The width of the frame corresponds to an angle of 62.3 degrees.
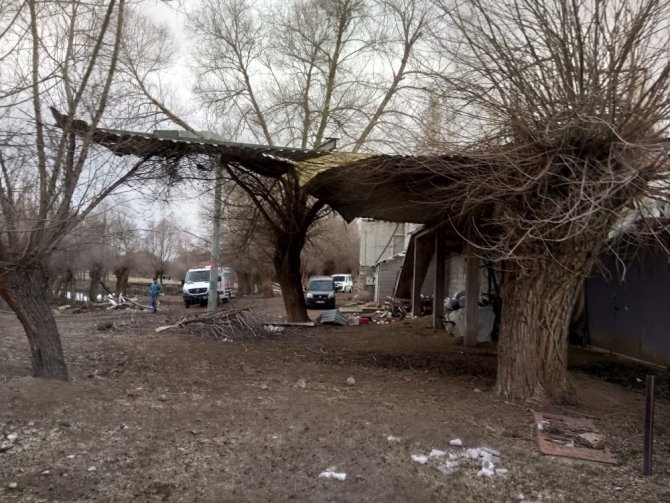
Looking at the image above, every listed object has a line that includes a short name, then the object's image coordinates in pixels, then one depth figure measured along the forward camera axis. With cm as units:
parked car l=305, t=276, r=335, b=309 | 3044
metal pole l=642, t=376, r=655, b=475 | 484
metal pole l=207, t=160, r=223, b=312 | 2168
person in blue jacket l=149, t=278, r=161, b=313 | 2550
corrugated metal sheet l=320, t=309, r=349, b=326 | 1697
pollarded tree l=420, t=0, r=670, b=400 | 613
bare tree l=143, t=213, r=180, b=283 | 5483
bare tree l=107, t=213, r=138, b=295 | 4244
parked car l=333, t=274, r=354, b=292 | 5409
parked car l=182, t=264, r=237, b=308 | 3356
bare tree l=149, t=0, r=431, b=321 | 1552
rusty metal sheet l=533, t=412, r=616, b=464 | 528
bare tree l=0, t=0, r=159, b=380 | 664
